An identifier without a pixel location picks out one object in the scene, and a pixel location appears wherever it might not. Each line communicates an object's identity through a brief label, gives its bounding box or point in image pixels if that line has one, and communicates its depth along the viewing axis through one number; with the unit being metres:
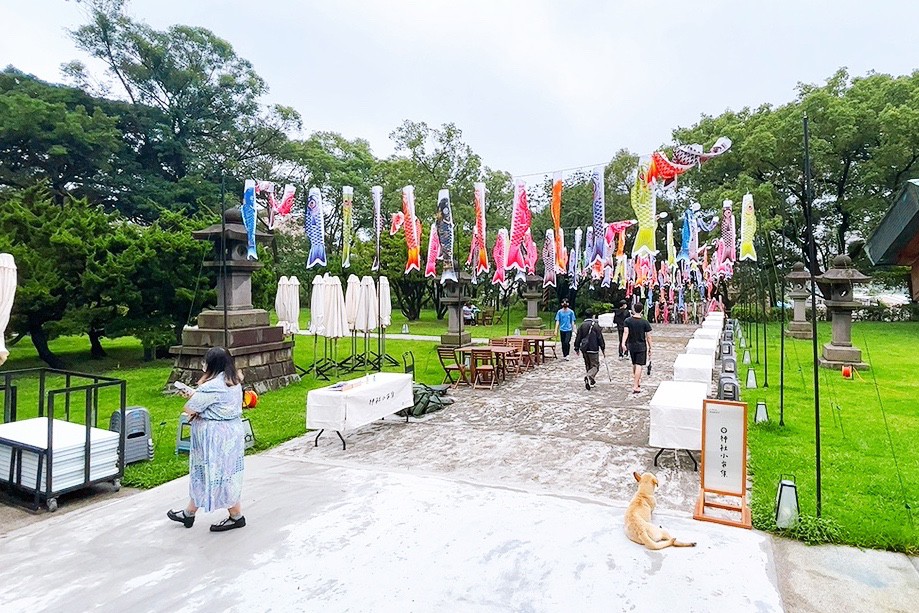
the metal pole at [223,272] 7.09
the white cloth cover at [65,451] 4.86
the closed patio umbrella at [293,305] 12.81
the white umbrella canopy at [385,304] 12.37
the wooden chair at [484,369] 10.71
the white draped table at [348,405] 6.41
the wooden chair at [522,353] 12.74
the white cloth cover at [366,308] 11.61
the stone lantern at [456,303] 17.14
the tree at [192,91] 31.23
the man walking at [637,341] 9.64
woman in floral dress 4.06
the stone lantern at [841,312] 12.98
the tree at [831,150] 24.64
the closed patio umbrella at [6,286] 5.19
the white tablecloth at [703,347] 10.16
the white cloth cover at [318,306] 11.54
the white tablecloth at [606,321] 23.35
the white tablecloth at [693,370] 8.23
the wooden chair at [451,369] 10.94
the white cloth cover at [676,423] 5.46
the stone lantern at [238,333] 10.14
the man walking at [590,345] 10.16
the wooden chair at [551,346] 15.29
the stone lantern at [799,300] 19.02
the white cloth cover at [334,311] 11.41
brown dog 3.93
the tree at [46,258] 12.67
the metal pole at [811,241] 3.96
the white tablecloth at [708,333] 13.49
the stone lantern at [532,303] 22.39
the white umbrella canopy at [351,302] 11.94
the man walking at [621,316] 14.73
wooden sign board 4.52
